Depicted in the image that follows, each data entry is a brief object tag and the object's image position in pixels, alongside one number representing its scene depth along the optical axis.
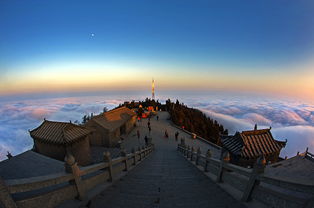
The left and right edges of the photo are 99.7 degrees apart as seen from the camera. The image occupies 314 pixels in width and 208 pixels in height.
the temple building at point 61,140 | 12.41
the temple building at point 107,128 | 19.27
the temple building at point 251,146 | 13.02
